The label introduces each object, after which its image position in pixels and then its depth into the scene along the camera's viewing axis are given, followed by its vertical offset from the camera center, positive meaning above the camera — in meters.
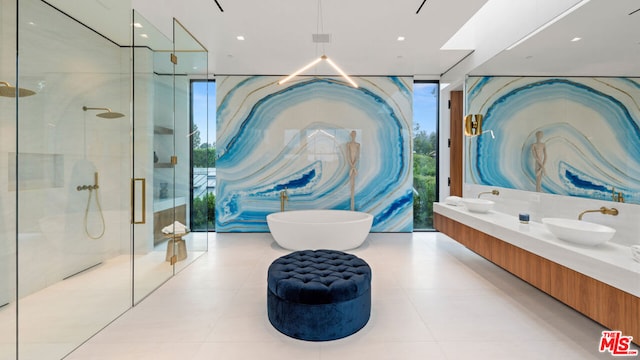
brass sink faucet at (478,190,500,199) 3.66 -0.18
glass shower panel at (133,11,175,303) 2.77 +0.19
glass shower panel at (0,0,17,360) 2.02 -0.05
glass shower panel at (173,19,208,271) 3.38 +0.76
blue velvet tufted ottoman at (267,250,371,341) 2.01 -0.88
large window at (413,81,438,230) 5.29 +0.50
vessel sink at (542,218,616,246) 2.01 -0.38
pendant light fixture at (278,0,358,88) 2.96 +1.74
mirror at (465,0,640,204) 2.09 +0.63
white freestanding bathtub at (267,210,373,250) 3.93 -0.78
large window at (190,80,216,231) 3.90 +0.33
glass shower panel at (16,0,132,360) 2.04 -0.04
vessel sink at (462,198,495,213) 3.41 -0.32
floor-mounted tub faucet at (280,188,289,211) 5.17 -0.35
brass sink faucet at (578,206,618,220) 2.22 -0.25
